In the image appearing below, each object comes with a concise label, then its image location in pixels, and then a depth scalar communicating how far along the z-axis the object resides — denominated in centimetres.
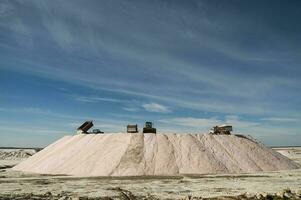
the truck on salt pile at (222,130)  4412
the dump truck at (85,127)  4569
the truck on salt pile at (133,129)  4147
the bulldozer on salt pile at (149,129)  4194
